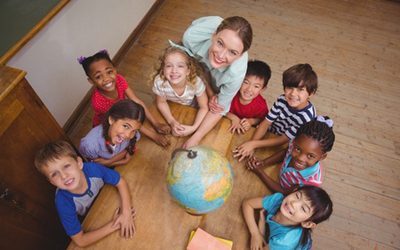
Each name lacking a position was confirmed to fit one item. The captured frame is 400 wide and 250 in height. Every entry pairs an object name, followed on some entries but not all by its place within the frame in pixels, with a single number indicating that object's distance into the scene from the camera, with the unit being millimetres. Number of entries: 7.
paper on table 1444
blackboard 2018
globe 1192
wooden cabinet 1205
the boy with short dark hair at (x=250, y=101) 2031
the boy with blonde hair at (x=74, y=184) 1411
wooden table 1472
